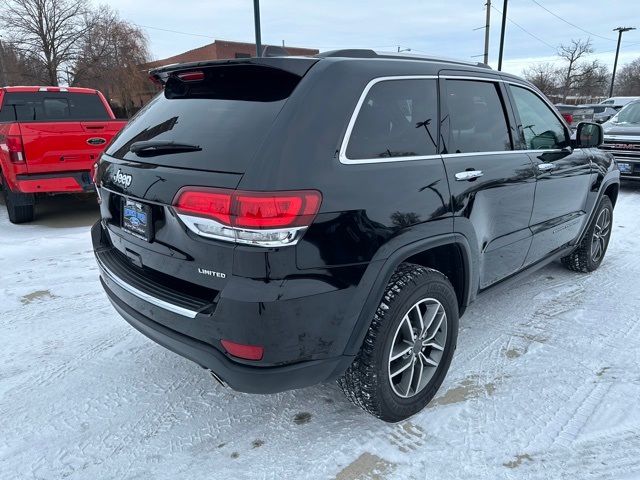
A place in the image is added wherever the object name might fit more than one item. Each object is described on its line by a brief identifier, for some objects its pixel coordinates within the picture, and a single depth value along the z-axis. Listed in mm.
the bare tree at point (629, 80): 60000
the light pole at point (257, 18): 11444
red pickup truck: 5988
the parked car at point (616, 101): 26298
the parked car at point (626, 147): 8688
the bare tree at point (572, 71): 52469
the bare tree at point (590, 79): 51616
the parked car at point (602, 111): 19675
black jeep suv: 1965
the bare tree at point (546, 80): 48500
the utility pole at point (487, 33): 26941
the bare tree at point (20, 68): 30281
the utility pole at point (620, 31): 51412
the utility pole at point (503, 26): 26417
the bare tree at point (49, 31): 29781
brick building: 43031
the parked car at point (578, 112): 20180
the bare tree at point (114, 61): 31469
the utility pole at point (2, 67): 29206
